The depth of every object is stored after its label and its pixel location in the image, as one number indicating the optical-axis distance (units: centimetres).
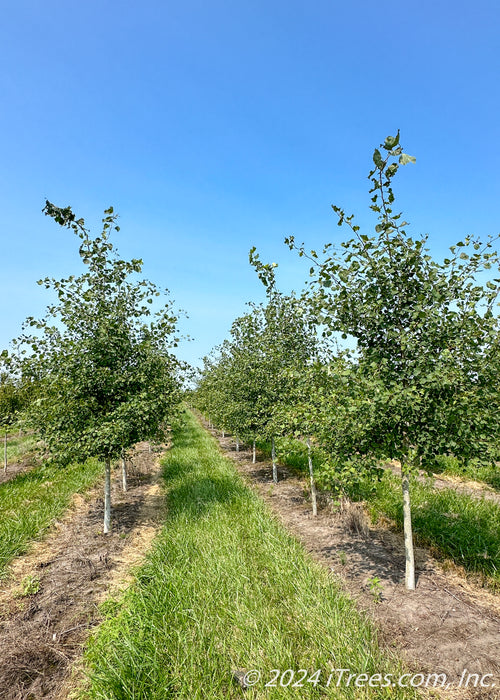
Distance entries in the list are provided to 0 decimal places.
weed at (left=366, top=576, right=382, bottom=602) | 530
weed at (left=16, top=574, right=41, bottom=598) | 574
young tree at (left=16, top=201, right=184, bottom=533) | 778
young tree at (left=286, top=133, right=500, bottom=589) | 492
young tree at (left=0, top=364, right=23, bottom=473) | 1650
